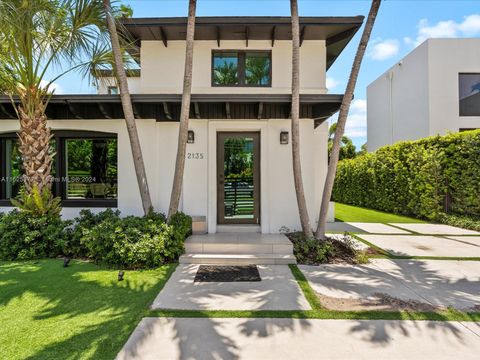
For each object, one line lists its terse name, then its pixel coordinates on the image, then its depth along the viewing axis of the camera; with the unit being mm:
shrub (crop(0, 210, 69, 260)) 6230
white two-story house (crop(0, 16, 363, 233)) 7887
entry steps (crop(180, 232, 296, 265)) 6207
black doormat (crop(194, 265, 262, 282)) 5289
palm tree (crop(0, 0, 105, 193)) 6289
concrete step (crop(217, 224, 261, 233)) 8047
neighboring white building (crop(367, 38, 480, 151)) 15312
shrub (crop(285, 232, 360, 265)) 6246
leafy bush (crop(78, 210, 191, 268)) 5668
